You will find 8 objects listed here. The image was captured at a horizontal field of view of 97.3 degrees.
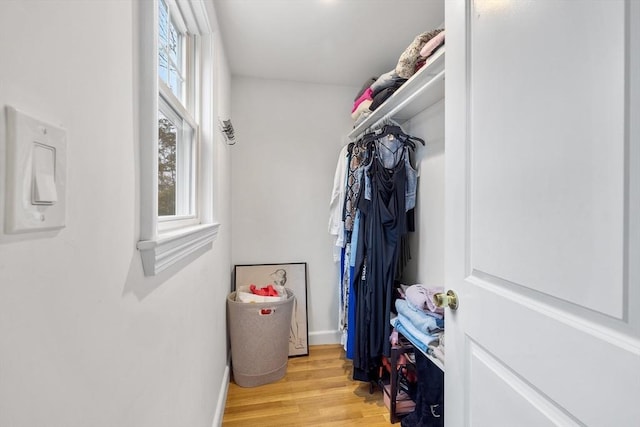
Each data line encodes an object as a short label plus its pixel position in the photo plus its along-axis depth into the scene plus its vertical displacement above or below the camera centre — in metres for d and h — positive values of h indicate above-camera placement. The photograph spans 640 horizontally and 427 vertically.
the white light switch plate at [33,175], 0.29 +0.04
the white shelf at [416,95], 1.30 +0.67
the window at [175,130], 0.63 +0.30
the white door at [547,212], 0.49 +0.00
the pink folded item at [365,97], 2.06 +0.88
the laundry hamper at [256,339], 1.97 -0.90
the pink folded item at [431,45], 1.28 +0.78
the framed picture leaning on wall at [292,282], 2.45 -0.62
